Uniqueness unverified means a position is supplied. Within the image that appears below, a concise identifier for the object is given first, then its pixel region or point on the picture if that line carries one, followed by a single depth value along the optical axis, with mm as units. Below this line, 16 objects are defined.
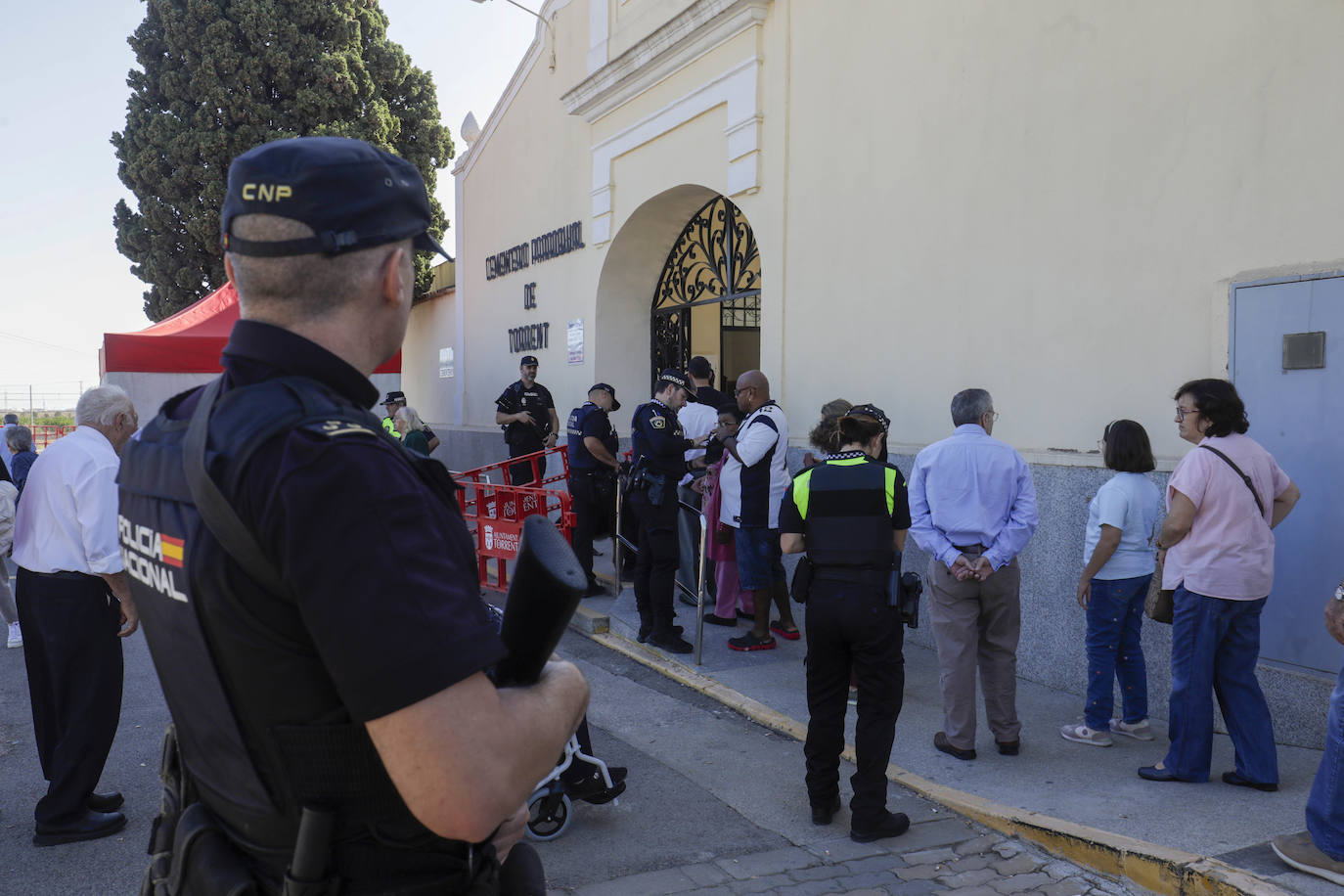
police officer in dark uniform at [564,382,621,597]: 8195
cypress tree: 17047
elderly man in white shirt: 4039
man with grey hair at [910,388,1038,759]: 4828
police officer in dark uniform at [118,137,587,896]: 1136
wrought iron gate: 9617
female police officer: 4074
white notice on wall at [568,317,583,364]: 11484
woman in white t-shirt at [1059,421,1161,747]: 4828
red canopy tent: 10992
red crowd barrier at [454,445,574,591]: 8070
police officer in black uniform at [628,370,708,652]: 6805
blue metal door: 4566
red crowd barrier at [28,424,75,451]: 29428
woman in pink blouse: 4223
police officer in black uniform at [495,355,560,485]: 10805
